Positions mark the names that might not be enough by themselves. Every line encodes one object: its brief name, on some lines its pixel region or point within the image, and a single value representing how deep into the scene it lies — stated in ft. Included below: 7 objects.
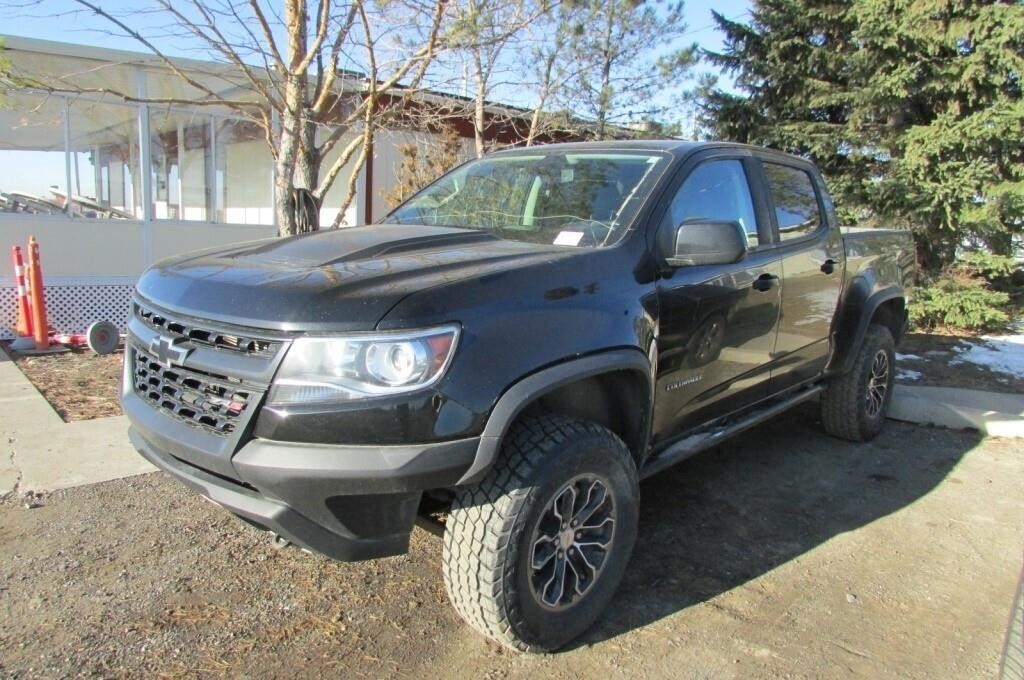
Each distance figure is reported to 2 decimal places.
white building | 29.19
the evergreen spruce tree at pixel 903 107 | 28.02
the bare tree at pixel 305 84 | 19.97
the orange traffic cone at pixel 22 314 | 24.99
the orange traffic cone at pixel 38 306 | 24.70
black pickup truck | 7.16
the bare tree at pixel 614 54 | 44.01
